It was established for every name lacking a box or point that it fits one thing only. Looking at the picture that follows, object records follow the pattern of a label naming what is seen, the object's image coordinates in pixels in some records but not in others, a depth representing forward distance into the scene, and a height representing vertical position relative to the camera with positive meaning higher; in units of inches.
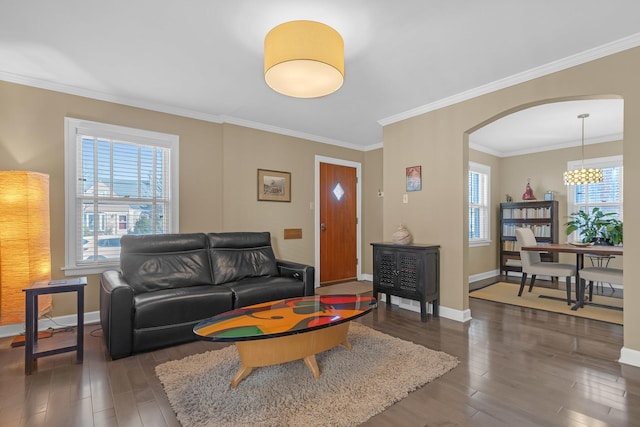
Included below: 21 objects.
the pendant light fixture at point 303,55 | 76.9 +38.6
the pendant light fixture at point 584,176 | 168.9 +19.8
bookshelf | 219.9 -8.5
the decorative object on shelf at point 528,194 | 230.8 +13.5
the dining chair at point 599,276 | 142.5 -28.9
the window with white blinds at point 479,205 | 232.2 +5.9
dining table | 143.3 -18.2
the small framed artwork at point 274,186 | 181.9 +16.4
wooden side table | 92.2 -33.6
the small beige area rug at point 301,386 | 70.8 -44.6
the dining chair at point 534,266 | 164.8 -28.6
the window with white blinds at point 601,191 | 201.9 +14.1
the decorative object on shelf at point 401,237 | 151.7 -11.2
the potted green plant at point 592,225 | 188.4 -7.6
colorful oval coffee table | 77.9 -29.1
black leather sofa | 102.9 -27.9
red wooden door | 211.6 -6.7
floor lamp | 106.9 -8.4
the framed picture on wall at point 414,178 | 155.6 +17.3
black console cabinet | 138.8 -26.7
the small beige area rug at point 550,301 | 145.4 -46.2
